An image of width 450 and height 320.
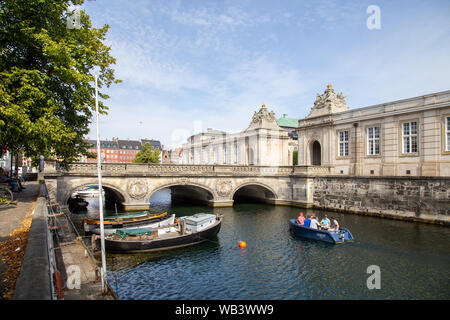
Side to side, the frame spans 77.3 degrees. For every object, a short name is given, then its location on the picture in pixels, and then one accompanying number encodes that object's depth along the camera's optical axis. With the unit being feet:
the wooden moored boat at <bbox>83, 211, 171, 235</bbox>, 59.36
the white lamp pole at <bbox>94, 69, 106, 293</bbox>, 27.28
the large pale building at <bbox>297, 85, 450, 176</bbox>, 82.84
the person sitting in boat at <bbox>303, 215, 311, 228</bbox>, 65.72
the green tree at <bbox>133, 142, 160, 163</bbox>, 241.76
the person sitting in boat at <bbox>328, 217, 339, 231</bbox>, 62.54
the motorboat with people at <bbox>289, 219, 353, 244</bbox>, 60.29
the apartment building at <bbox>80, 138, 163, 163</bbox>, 403.95
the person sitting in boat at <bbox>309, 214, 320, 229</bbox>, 64.64
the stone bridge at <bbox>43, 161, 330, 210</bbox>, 85.25
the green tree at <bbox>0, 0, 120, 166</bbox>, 40.83
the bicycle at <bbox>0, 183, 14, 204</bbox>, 57.42
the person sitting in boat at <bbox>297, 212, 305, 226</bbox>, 67.82
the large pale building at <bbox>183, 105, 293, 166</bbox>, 153.99
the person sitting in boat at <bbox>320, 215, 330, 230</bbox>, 63.57
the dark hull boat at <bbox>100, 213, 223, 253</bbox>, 52.80
